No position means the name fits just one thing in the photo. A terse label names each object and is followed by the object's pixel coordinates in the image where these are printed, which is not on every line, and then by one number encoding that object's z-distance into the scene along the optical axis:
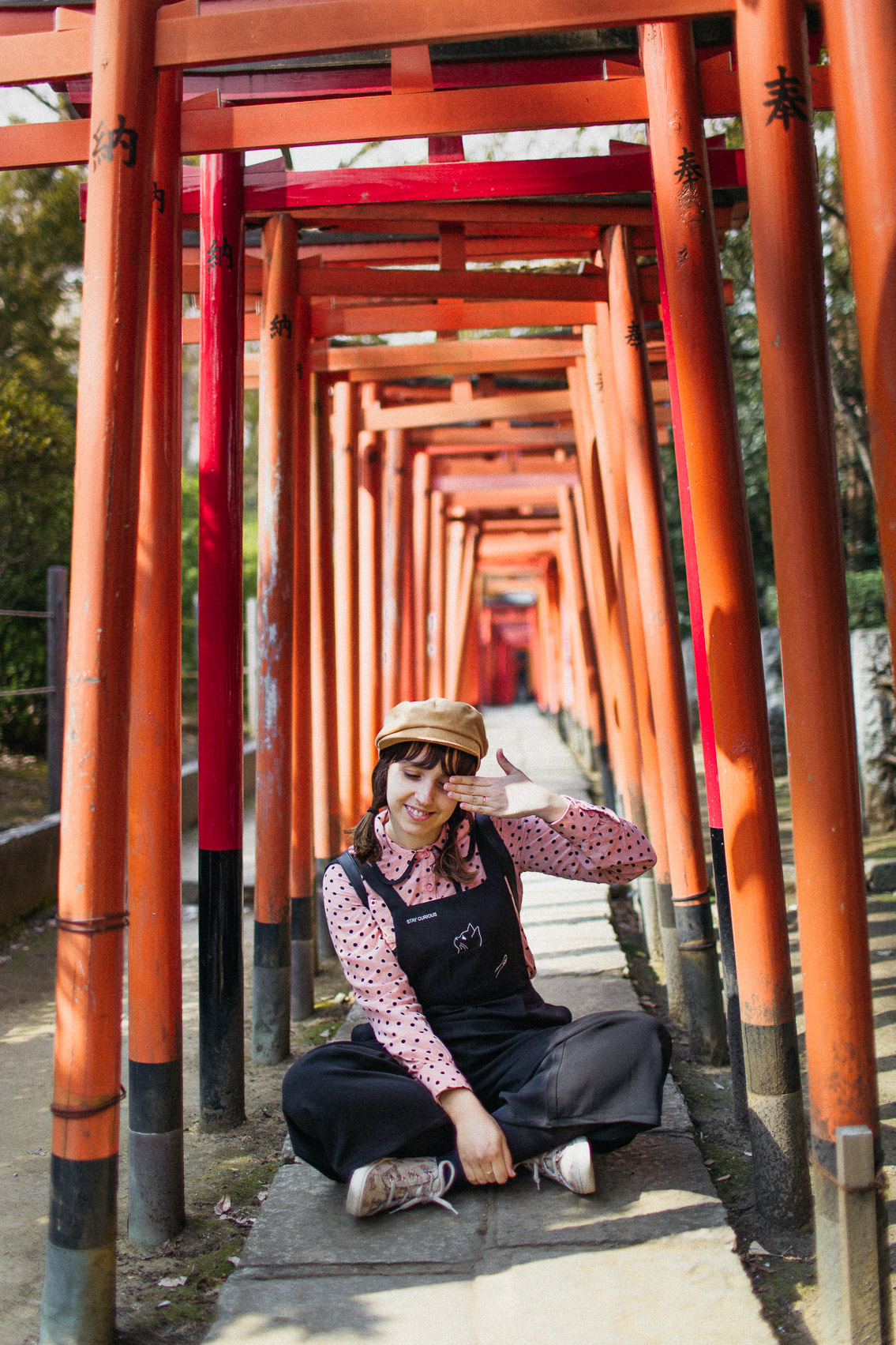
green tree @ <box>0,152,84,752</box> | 9.77
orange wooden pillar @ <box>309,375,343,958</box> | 5.59
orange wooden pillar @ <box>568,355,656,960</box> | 5.69
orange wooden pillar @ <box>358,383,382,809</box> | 7.26
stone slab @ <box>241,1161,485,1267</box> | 2.43
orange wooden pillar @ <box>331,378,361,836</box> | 6.69
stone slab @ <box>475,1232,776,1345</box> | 2.11
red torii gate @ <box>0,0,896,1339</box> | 2.20
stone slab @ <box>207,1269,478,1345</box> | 2.14
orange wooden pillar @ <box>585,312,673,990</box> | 4.60
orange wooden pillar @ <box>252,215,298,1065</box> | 4.22
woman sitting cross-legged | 2.63
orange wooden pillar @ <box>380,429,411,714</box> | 8.05
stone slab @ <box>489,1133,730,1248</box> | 2.48
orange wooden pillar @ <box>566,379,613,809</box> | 6.89
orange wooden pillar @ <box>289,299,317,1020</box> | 4.94
